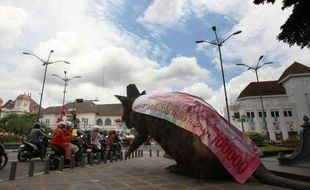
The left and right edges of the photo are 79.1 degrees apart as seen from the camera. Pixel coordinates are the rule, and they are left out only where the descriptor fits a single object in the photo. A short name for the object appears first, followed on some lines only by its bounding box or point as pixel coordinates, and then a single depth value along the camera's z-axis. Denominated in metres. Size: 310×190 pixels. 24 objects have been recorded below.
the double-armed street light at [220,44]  13.29
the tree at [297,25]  4.96
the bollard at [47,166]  5.54
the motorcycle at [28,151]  7.69
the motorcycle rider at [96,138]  8.78
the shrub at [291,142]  14.78
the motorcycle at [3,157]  6.31
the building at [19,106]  59.85
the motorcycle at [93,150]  8.59
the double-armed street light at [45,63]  20.12
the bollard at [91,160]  7.44
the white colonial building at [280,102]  33.27
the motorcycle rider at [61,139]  6.37
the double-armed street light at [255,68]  19.02
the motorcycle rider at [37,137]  7.83
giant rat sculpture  4.24
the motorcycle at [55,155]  6.36
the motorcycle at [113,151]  9.29
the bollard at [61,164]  5.99
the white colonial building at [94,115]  54.41
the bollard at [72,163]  6.45
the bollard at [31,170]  5.10
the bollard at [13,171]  4.66
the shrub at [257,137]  13.22
